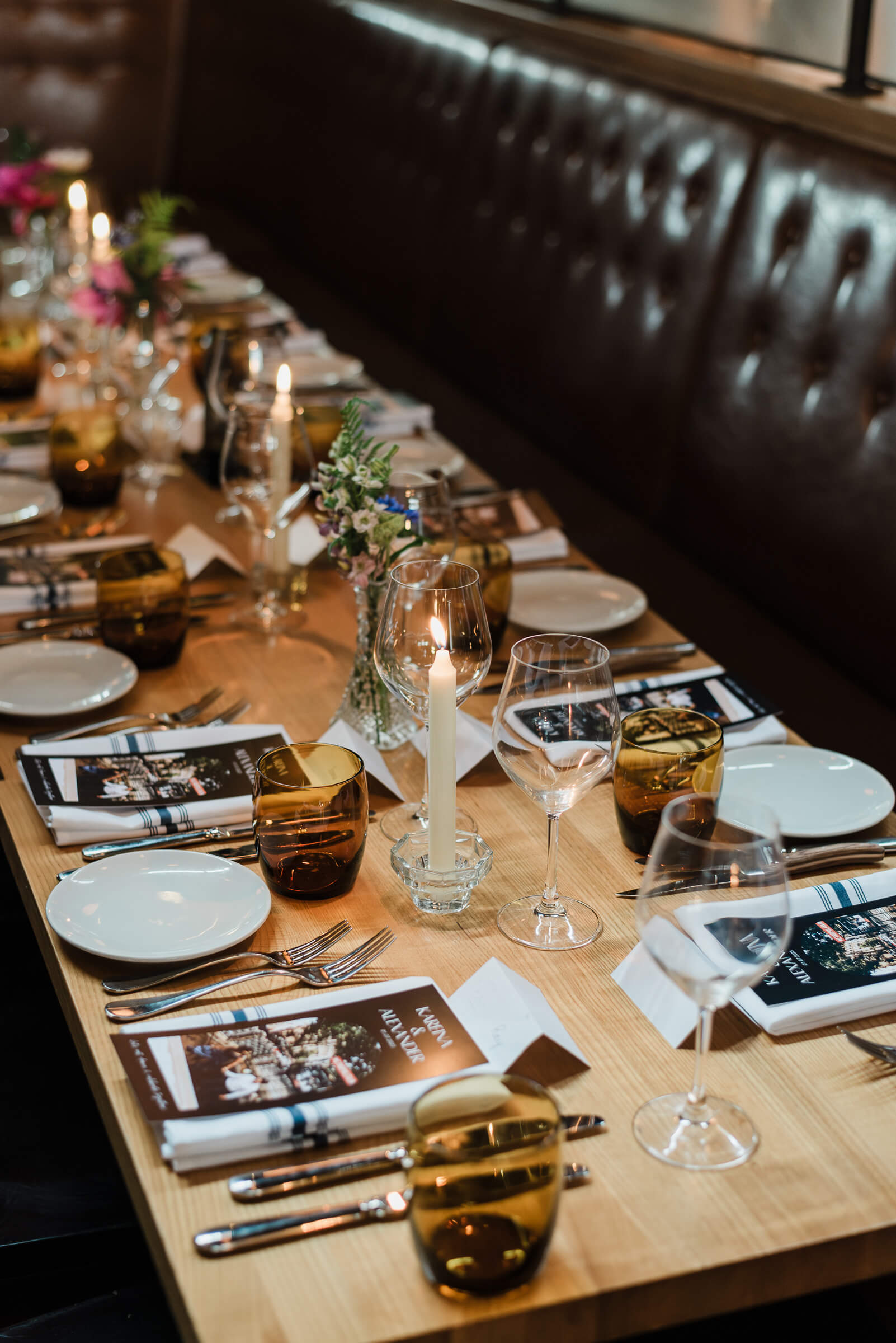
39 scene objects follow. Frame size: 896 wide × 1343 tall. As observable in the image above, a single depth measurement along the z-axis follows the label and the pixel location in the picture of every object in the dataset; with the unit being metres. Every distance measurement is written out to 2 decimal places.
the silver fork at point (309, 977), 0.96
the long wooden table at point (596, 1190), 0.75
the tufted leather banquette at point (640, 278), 2.07
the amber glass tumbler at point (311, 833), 1.07
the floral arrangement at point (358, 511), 1.28
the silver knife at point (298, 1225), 0.77
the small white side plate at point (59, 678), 1.36
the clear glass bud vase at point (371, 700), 1.33
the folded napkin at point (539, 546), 1.78
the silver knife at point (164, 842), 1.13
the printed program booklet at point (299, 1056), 0.86
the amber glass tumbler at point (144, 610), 1.45
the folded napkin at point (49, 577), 1.60
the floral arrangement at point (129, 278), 2.20
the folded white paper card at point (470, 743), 1.29
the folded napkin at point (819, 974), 0.96
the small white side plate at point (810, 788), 1.21
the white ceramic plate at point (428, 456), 1.97
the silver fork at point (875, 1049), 0.93
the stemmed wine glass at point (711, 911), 0.81
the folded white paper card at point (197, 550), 1.70
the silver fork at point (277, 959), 0.98
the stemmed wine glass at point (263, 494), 1.60
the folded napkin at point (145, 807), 1.15
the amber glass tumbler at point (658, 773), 1.13
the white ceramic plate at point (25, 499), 1.83
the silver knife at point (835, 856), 1.14
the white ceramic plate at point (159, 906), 1.01
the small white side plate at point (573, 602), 1.60
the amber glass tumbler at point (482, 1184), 0.73
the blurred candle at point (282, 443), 1.57
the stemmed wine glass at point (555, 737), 1.01
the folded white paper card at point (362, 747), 1.25
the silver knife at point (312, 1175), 0.81
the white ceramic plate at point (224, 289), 2.88
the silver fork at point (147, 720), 1.33
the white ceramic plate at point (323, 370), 2.38
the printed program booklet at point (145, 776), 1.20
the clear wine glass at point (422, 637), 1.16
